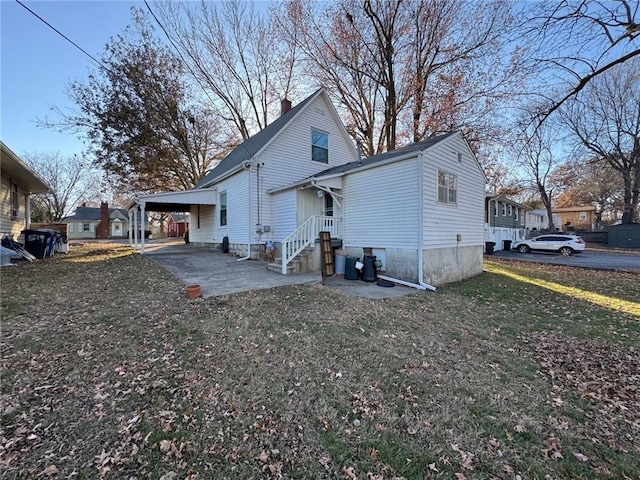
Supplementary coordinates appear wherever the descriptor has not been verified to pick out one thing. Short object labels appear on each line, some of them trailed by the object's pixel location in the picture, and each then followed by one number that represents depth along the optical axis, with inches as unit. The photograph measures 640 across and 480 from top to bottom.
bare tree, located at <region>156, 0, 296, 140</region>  721.6
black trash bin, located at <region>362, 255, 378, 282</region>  348.8
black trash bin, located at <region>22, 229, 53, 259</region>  447.5
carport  463.8
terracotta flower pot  232.1
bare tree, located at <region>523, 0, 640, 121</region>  272.2
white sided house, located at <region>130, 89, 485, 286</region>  332.5
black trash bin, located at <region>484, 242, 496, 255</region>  768.9
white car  741.9
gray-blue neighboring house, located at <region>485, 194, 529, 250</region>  829.2
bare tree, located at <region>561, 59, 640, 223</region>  852.0
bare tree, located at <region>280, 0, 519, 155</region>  591.8
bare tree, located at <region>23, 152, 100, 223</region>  1339.8
